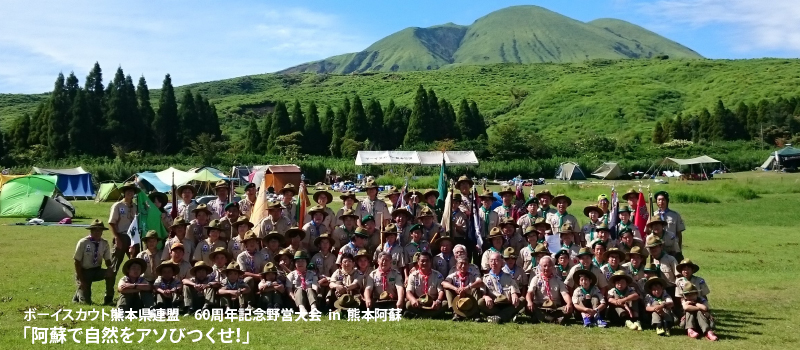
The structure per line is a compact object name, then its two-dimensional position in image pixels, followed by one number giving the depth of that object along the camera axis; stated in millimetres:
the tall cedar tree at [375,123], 79375
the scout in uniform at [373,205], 11555
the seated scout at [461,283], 9398
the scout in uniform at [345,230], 10617
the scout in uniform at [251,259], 9883
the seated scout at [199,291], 9586
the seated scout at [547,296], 9336
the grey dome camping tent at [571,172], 58156
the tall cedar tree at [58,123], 62391
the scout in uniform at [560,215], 10820
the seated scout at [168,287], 9625
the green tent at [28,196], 26625
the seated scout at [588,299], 9156
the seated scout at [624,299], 9086
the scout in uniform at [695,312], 8688
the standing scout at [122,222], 10852
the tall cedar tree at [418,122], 79438
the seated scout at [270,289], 9555
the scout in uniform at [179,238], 10172
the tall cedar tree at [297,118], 78562
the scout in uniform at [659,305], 8839
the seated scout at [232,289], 9539
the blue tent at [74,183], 38125
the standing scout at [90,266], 10211
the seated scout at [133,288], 9455
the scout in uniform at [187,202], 11680
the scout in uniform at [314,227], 10660
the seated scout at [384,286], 9570
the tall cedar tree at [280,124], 76375
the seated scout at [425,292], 9438
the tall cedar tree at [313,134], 77688
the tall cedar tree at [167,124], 71625
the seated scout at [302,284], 9570
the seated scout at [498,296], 9320
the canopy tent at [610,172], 57281
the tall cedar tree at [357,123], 76375
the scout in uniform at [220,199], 12062
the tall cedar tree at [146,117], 71438
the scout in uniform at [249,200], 12656
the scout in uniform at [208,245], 10242
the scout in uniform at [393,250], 9984
